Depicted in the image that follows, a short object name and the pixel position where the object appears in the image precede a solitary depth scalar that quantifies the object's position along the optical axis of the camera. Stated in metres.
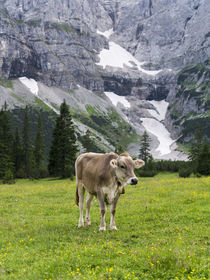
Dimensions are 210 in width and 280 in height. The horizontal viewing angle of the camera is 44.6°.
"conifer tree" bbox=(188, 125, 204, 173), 80.40
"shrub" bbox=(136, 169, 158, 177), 60.80
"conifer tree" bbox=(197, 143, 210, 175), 50.84
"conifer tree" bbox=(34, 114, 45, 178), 76.69
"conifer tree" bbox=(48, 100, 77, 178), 56.69
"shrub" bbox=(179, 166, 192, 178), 51.62
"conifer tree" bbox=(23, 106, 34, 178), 72.00
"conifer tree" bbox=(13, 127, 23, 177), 73.75
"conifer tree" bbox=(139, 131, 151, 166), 106.66
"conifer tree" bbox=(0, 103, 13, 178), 60.11
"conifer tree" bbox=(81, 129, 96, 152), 73.94
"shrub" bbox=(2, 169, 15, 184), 49.09
